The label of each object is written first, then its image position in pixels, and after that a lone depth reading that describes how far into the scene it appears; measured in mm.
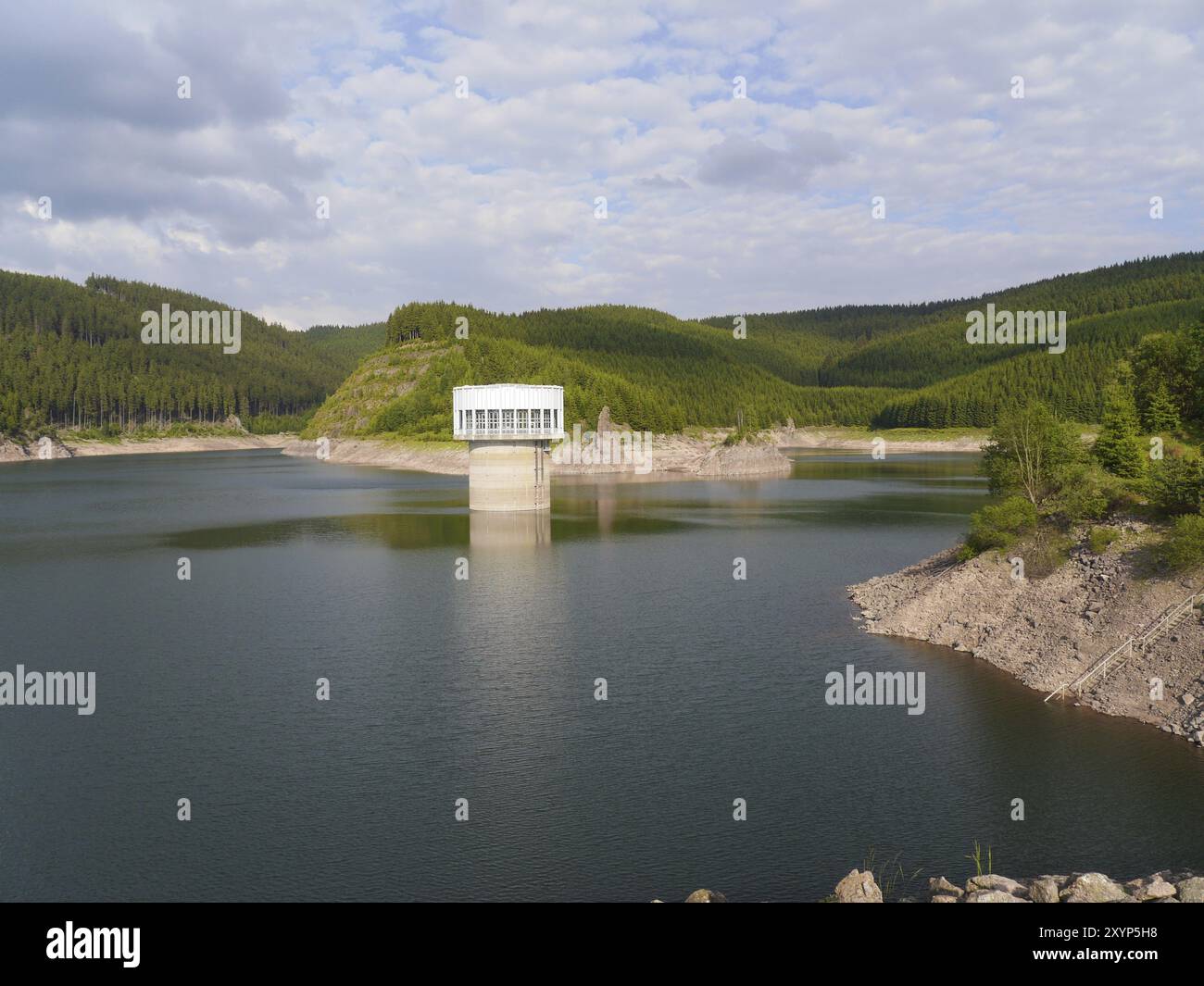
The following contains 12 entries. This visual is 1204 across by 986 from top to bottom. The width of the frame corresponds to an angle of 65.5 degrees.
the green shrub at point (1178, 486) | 35406
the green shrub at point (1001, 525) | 39938
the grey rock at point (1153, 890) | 16984
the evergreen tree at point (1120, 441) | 44281
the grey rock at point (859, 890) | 17359
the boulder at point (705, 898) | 17734
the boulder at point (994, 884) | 17781
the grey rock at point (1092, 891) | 16859
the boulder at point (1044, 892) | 17156
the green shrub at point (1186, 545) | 31484
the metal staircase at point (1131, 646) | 30250
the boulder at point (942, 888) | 18031
